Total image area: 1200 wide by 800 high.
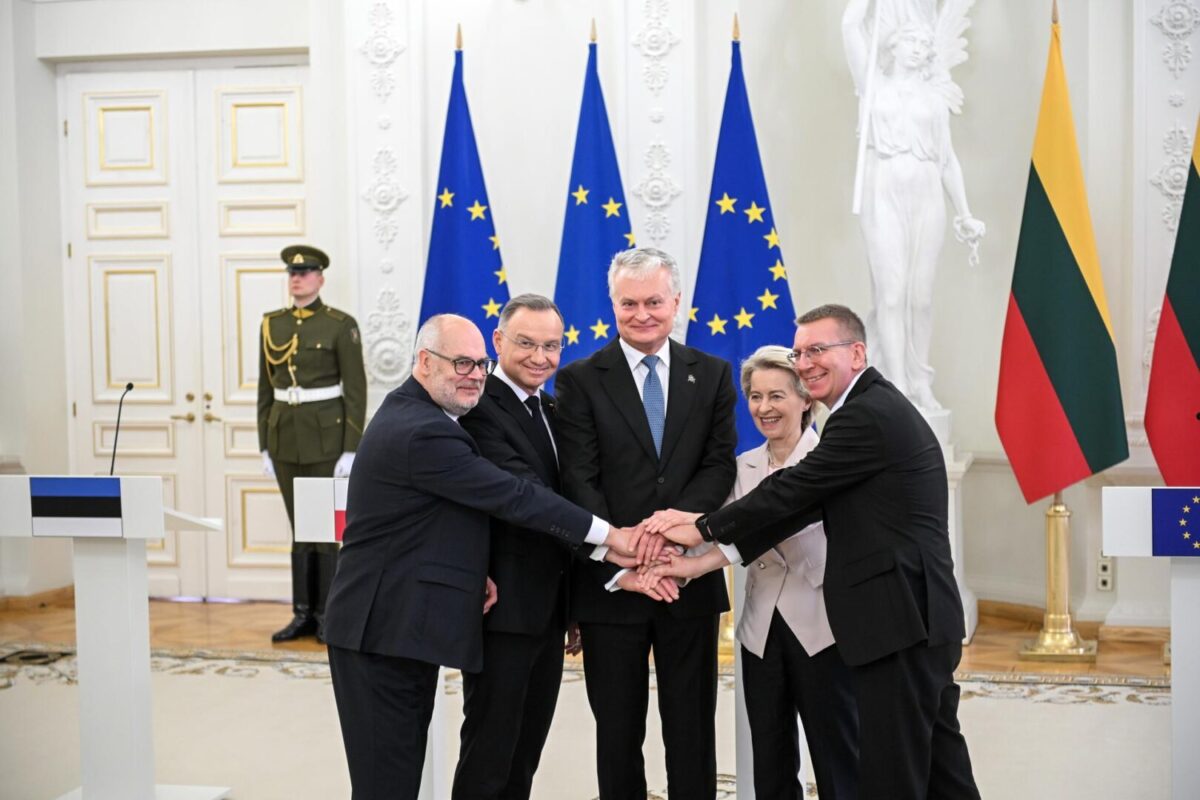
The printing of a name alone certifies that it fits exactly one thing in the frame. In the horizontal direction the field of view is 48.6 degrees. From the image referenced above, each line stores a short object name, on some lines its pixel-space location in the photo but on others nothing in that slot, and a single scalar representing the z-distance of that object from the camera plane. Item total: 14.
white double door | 6.64
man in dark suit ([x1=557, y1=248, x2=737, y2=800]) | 2.93
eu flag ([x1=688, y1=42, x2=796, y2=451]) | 5.44
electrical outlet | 5.62
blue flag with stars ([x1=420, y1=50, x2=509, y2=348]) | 5.74
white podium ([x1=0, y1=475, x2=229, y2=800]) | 3.53
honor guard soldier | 5.79
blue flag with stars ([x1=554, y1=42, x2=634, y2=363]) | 5.63
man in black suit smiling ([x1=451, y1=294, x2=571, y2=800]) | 2.86
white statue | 5.34
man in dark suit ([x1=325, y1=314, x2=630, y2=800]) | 2.70
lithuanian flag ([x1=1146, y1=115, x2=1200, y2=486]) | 4.94
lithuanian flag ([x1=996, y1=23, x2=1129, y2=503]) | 5.16
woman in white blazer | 2.86
